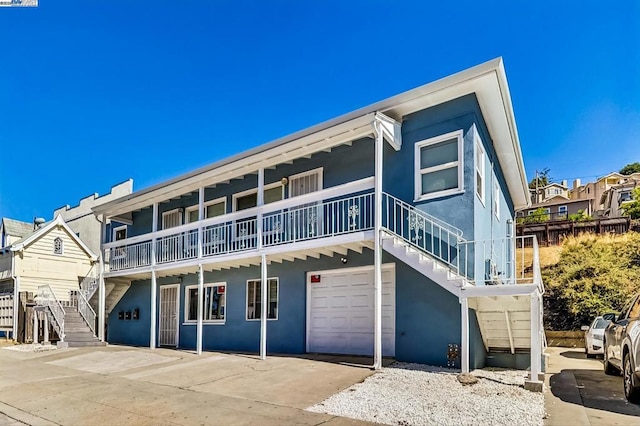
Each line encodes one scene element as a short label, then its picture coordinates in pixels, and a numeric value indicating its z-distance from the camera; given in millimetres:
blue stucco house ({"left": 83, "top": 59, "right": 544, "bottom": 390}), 10055
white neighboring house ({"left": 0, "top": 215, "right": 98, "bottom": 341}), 21094
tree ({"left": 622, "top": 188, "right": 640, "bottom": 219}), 34406
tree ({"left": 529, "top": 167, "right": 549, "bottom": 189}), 63094
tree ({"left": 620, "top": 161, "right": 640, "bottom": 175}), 67938
